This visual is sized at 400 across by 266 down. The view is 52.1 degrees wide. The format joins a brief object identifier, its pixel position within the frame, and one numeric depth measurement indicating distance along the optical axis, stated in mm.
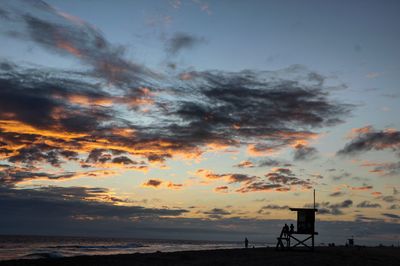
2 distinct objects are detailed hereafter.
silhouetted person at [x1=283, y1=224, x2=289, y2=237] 44525
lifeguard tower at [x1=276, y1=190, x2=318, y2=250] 43188
